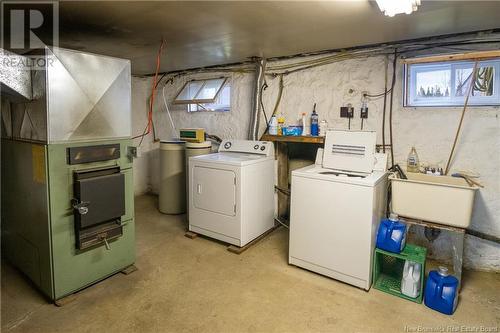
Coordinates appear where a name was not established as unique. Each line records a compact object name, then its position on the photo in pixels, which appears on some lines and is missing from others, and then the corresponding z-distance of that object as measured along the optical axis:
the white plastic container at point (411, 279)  2.16
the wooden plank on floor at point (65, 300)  2.03
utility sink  2.08
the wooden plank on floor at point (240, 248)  2.87
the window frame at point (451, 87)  2.37
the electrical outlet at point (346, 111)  2.98
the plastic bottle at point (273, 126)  3.38
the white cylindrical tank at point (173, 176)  3.94
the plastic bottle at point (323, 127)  3.10
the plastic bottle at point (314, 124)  3.13
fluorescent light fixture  1.66
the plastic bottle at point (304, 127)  3.28
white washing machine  2.22
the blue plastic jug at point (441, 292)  1.99
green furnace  1.93
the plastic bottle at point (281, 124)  3.35
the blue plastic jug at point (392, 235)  2.22
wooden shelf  3.00
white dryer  2.86
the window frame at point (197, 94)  3.90
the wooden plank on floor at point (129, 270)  2.45
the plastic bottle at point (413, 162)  2.69
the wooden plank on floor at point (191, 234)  3.22
